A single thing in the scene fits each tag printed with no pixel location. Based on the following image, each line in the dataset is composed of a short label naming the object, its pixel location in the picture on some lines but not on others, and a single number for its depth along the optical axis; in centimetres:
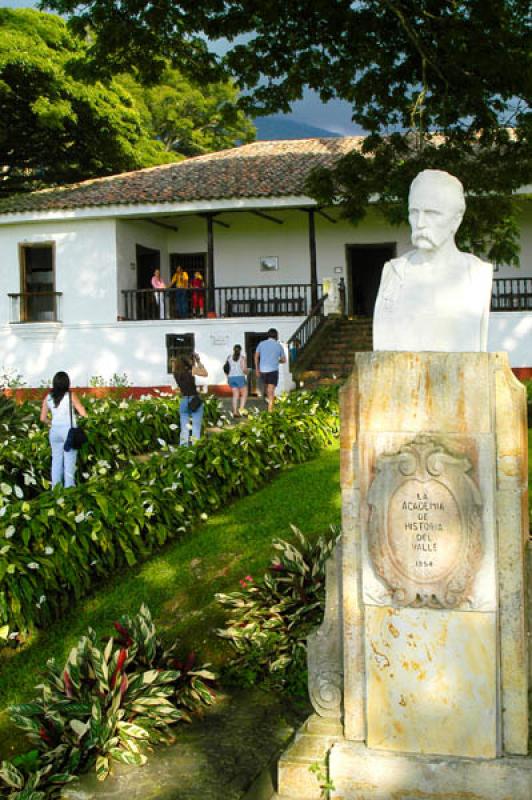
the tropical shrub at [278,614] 572
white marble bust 404
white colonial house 2341
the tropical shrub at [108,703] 456
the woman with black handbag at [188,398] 1213
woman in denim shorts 1658
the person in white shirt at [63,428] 939
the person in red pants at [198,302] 2456
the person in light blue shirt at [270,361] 1563
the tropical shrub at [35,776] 421
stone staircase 2023
